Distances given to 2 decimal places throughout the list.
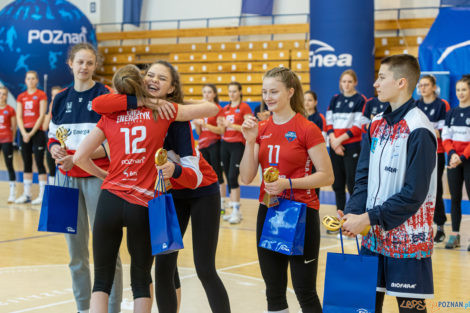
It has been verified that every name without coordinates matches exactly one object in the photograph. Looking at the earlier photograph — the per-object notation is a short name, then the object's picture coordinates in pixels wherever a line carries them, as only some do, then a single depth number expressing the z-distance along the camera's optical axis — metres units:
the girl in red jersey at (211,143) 7.79
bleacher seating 14.72
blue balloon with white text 15.35
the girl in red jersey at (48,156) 8.31
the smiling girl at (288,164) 2.88
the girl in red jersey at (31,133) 8.53
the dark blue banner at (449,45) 11.47
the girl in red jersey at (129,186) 2.79
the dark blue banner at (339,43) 12.52
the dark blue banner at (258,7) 16.58
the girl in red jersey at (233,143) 7.41
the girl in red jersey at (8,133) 8.79
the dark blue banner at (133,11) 18.81
